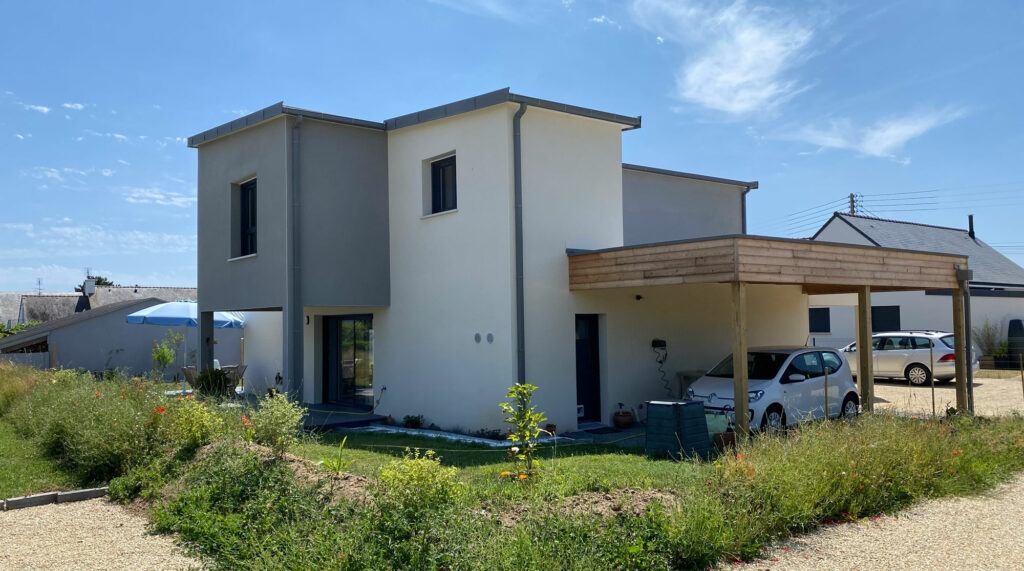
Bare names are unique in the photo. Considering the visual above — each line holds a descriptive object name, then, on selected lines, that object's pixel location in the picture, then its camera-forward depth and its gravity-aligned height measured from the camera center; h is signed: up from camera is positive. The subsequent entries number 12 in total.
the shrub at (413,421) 14.05 -1.75
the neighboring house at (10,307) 54.06 +2.09
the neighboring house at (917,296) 26.86 +0.73
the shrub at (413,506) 5.19 -1.35
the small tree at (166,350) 23.33 -0.57
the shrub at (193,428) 8.95 -1.15
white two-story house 12.85 +1.15
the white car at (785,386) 12.09 -1.11
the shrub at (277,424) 8.20 -1.03
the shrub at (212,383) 15.17 -1.05
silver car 20.91 -1.11
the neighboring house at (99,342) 26.27 -0.31
